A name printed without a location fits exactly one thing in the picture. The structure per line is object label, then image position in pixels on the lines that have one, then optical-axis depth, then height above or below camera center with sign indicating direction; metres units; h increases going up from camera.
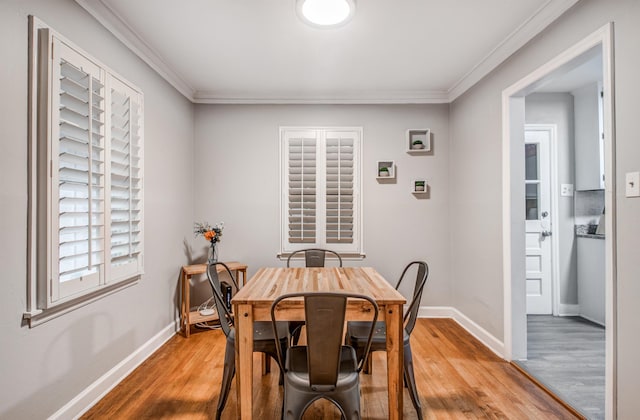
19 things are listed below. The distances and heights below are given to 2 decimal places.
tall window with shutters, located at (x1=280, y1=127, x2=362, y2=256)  3.82 +0.27
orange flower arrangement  3.48 -0.20
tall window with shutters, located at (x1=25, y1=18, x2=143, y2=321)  1.68 +0.21
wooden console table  3.24 -0.84
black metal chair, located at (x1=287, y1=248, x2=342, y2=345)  3.17 -0.43
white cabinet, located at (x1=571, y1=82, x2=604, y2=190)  3.57 +0.83
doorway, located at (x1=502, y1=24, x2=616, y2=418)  2.69 -0.06
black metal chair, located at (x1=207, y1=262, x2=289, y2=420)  1.87 -0.74
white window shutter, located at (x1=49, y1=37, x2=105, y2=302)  1.75 +0.23
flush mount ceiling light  2.08 +1.31
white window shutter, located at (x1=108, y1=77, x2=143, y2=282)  2.27 +0.23
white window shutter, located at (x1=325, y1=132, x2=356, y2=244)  3.82 +0.30
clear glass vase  3.56 -0.46
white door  3.84 -0.24
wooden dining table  1.74 -0.62
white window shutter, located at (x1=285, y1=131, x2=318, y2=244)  3.82 +0.28
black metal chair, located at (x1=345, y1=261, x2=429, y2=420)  1.89 -0.75
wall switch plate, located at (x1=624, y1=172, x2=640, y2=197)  1.59 +0.14
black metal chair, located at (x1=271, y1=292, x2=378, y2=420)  1.43 -0.73
